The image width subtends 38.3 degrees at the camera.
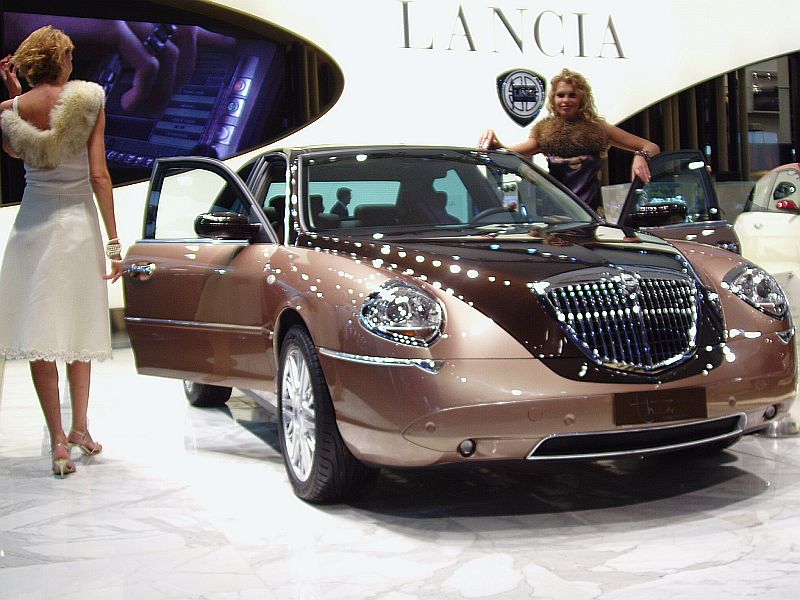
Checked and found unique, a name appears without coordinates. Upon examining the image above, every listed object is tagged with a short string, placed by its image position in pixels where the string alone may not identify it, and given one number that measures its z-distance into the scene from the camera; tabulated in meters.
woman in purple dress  5.83
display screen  9.14
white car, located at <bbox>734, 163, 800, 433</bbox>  9.60
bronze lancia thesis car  3.38
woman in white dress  4.58
